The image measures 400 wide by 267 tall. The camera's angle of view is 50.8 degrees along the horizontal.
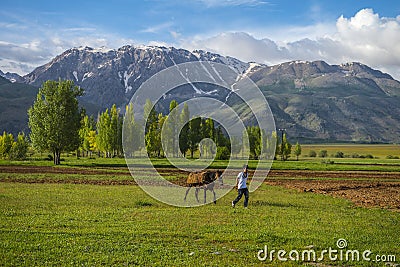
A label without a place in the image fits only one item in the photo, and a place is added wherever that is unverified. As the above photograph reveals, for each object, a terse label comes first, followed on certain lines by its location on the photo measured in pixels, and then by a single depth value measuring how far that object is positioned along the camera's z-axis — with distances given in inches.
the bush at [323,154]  6481.8
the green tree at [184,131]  3453.2
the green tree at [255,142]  4828.3
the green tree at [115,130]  4114.2
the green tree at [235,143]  3511.3
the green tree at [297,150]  5491.1
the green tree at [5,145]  3834.6
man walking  1015.6
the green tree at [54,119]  2854.3
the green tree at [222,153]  3836.1
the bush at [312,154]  6411.9
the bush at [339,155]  6420.3
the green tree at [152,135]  4008.4
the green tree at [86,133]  4682.6
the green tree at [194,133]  4069.9
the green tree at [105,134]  4089.6
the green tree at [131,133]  3791.8
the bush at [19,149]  3770.7
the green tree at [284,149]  5006.4
